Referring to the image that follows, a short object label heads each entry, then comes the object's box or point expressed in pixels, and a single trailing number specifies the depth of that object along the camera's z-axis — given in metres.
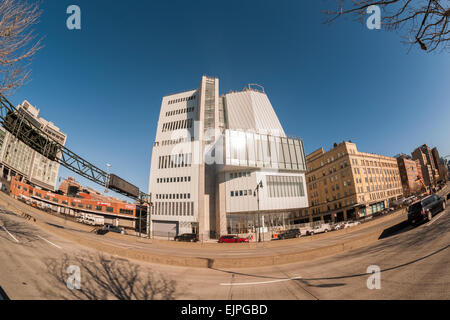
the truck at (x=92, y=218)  49.96
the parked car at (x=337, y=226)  36.24
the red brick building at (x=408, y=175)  73.56
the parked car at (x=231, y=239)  28.11
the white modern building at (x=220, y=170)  42.25
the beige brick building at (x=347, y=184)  55.25
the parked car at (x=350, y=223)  36.83
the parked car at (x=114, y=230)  34.68
